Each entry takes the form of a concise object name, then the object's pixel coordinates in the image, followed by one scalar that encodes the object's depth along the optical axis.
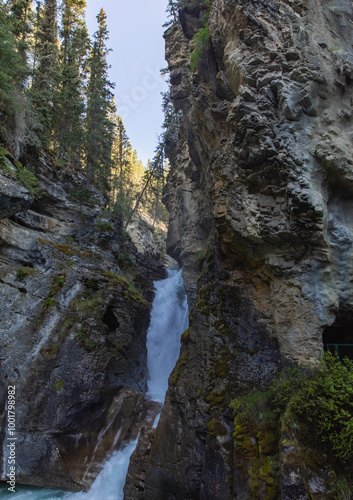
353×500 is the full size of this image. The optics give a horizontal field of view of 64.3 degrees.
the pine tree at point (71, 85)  19.66
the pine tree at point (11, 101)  12.60
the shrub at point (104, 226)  16.98
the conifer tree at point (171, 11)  22.06
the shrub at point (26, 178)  12.12
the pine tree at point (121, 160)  35.56
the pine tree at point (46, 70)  16.94
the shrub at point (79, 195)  16.66
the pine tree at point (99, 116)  21.98
